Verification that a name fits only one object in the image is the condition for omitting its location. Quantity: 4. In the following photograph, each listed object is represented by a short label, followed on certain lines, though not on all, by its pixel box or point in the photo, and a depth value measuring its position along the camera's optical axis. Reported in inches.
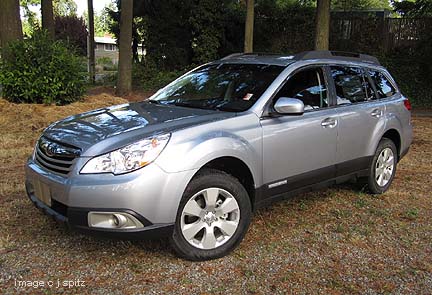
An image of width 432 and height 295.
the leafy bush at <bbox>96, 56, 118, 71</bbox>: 1829.5
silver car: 122.1
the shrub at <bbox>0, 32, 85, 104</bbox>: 382.0
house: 2289.9
